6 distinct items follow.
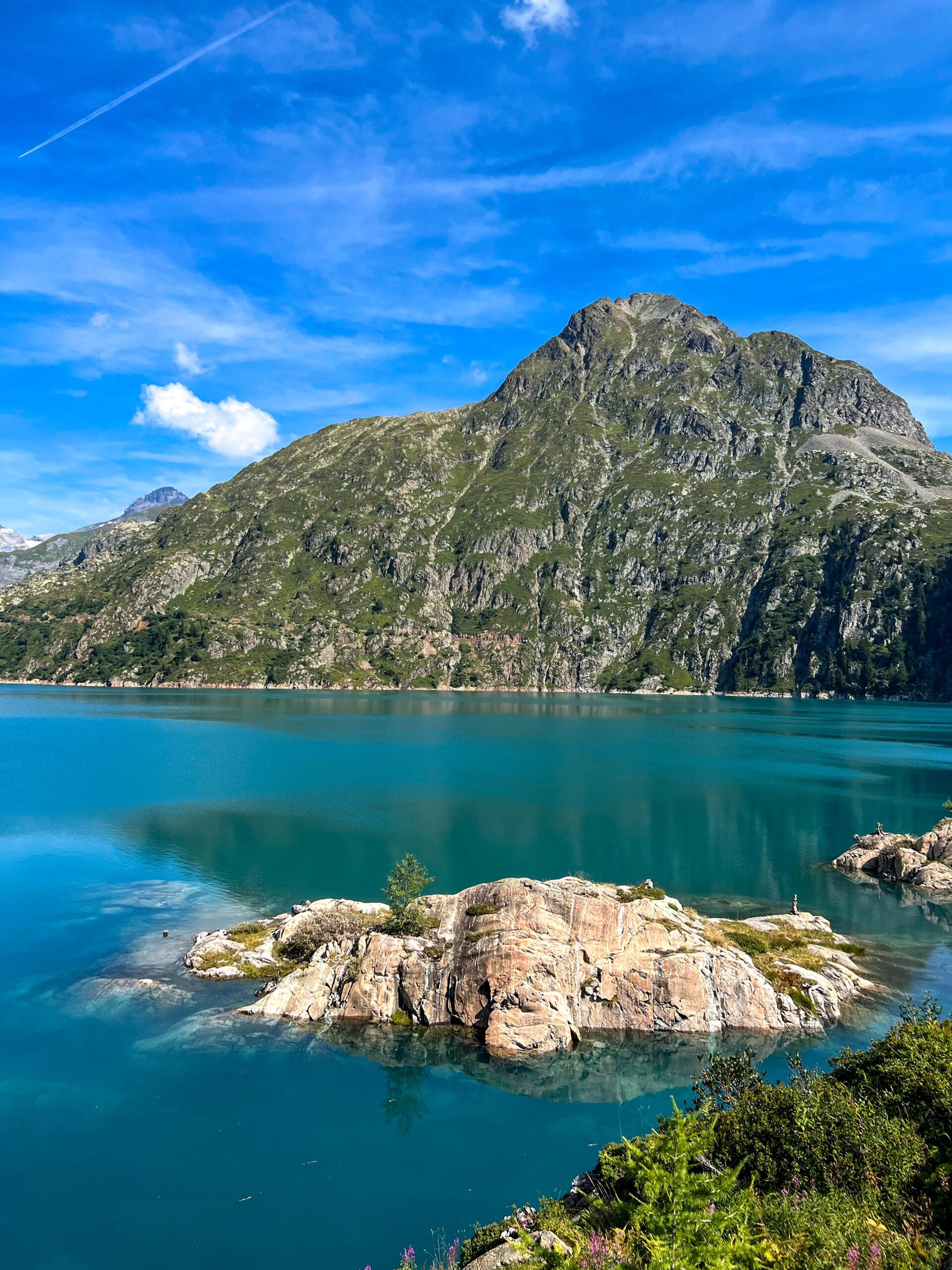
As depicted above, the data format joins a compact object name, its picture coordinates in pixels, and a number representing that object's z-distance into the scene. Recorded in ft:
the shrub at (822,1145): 58.75
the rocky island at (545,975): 129.59
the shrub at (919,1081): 58.39
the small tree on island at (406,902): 145.28
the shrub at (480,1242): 62.64
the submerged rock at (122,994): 134.51
